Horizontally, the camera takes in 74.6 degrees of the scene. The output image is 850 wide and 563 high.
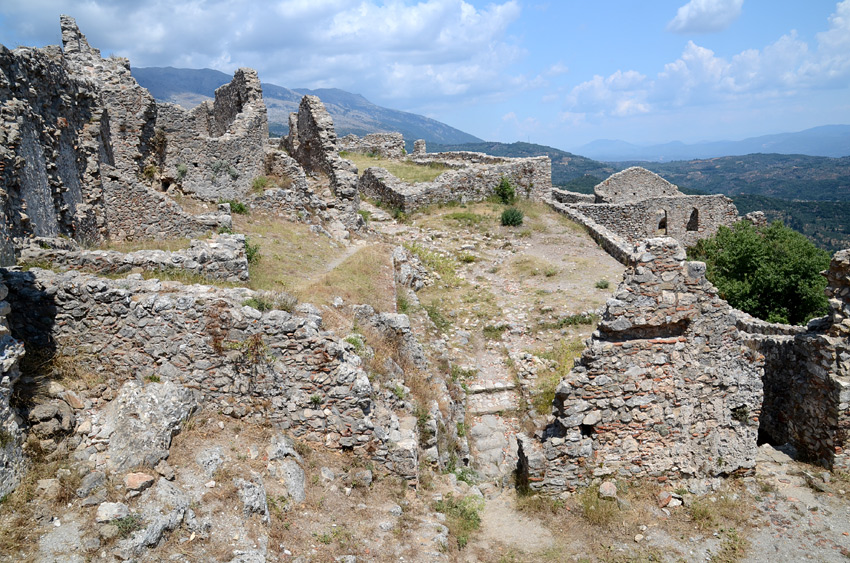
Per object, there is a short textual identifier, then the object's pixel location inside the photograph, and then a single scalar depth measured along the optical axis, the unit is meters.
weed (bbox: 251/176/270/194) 18.86
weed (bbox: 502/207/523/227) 24.27
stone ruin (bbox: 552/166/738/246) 30.77
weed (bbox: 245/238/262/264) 13.05
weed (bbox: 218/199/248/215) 17.12
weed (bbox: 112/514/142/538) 5.71
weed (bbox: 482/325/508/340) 15.30
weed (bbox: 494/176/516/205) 26.83
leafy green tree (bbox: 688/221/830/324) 21.17
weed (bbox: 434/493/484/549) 8.02
